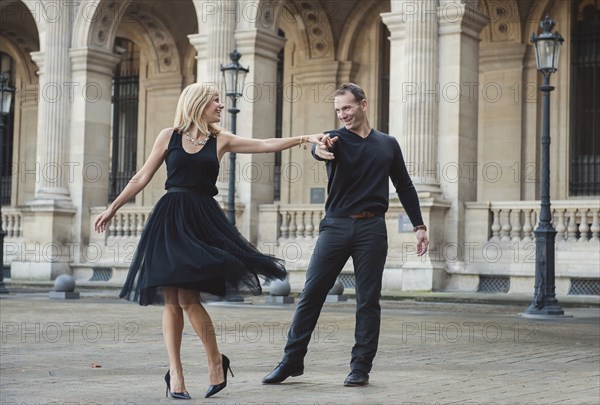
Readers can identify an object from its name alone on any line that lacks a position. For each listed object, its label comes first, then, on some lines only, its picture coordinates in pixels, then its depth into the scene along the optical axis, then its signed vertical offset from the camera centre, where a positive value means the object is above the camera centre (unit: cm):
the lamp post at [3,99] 2129 +244
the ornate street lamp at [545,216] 1532 +25
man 711 -2
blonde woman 649 -4
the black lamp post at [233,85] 1875 +242
